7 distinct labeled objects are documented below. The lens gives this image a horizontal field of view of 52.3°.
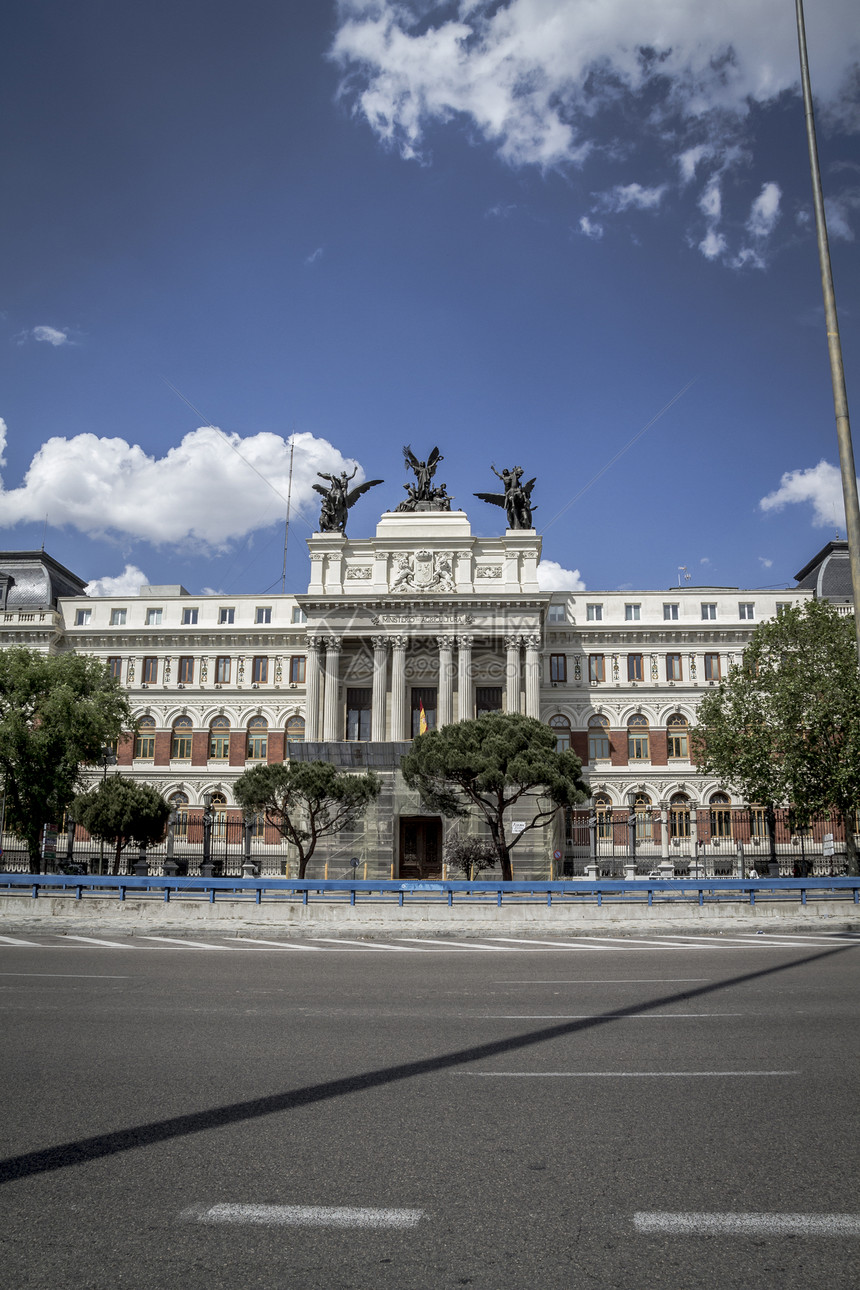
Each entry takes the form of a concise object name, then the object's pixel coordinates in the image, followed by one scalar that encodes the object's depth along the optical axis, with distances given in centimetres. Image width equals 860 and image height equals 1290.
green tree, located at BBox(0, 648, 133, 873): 3822
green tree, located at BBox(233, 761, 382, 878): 3241
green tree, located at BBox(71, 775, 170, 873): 3950
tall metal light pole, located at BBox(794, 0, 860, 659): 1172
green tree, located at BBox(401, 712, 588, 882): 3028
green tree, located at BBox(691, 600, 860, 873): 3334
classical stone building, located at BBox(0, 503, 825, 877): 5069
